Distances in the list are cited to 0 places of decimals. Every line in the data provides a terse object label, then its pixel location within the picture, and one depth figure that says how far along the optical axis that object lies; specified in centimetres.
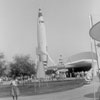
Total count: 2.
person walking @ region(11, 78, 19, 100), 655
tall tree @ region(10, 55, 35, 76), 2457
